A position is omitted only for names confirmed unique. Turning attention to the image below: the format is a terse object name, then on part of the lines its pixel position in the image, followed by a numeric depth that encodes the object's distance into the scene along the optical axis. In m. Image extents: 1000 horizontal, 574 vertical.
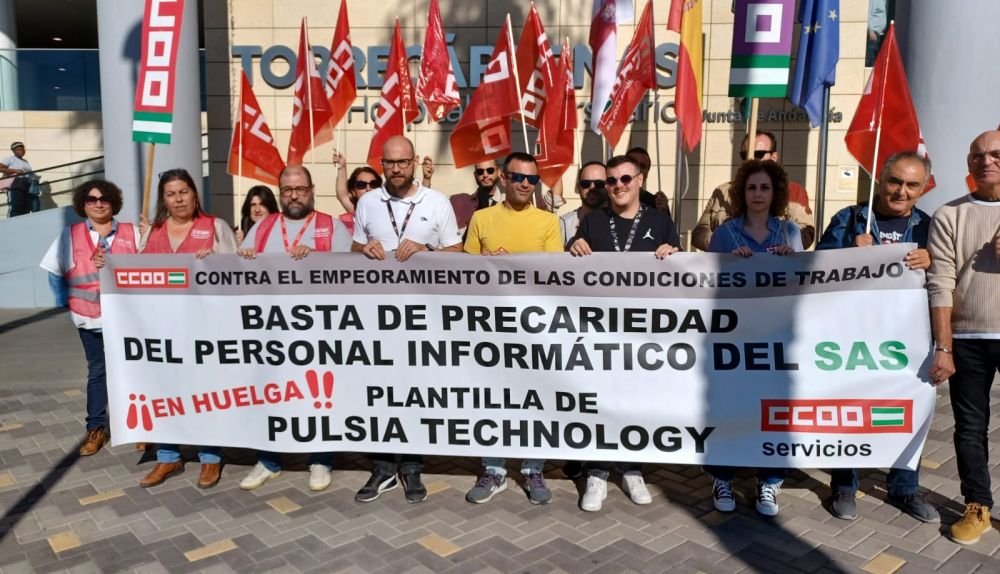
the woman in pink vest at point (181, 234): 4.64
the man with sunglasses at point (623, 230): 4.23
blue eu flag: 7.09
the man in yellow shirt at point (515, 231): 4.45
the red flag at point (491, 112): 7.09
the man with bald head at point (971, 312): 3.70
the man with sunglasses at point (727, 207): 5.36
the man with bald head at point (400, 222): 4.46
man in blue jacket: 3.92
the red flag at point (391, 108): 7.82
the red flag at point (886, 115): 5.01
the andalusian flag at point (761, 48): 6.30
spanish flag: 6.97
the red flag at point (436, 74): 8.16
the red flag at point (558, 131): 7.62
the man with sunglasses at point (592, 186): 5.22
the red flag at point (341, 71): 8.48
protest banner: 4.04
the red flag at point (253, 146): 7.81
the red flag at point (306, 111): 8.20
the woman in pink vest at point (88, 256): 5.01
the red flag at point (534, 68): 7.71
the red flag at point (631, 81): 7.43
